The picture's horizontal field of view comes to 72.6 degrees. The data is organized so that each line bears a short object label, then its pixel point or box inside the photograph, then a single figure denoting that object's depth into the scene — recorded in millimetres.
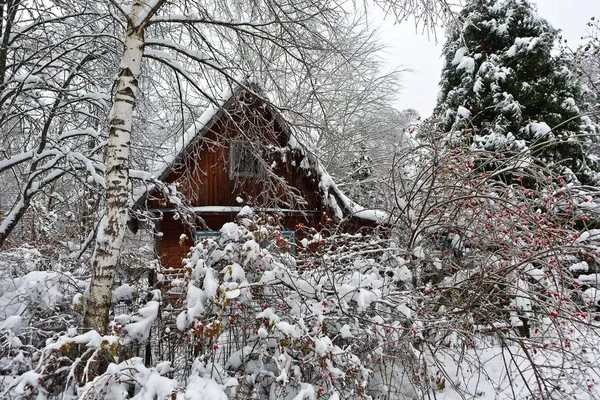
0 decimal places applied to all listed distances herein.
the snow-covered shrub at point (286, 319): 3309
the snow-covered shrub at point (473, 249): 3721
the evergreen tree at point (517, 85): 10250
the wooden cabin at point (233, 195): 9078
